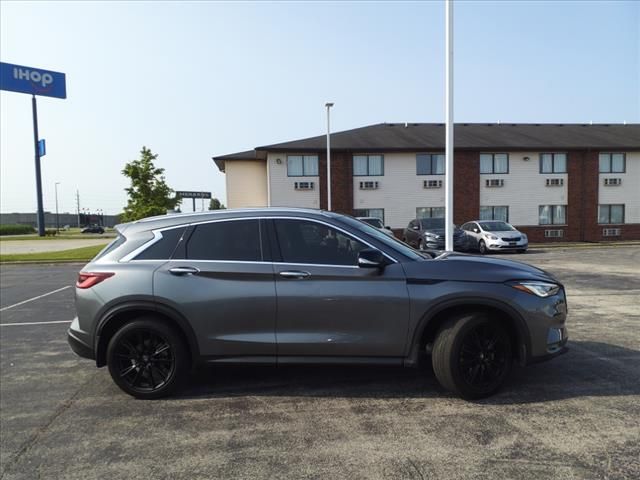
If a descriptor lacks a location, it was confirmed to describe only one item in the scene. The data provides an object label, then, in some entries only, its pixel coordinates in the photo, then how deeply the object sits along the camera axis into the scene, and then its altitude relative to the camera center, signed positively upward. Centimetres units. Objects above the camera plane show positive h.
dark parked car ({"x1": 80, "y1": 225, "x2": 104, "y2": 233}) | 7631 -200
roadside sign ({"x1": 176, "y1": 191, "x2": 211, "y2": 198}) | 3664 +200
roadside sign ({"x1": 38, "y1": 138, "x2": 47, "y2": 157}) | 4544 +767
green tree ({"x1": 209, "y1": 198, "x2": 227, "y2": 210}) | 10178 +340
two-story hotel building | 2772 +216
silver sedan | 1950 -116
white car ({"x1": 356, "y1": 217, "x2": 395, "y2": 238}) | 1976 -32
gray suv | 370 -80
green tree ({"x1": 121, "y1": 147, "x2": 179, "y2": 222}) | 3141 +214
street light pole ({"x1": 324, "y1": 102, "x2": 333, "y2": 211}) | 2473 +332
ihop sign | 4147 +1393
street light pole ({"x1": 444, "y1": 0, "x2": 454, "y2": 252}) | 1010 +191
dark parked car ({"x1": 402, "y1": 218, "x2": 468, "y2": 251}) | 1927 -103
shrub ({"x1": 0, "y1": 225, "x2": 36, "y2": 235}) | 6875 -159
